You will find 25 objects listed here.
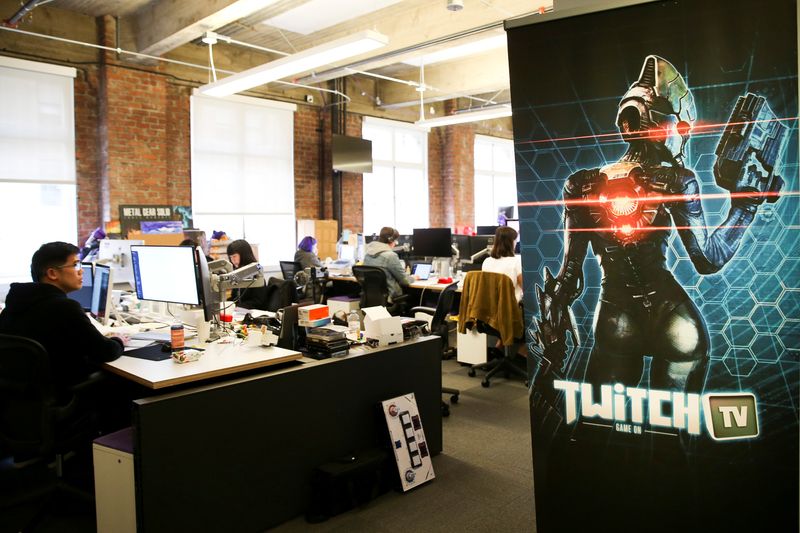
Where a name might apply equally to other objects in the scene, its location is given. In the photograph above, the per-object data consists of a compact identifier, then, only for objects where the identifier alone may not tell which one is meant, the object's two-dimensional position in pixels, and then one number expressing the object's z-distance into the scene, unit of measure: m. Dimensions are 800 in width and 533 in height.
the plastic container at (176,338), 2.79
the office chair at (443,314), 4.09
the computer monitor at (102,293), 3.29
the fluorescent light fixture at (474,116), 7.66
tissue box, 2.90
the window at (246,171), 7.43
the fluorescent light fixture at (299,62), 4.56
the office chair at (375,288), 5.65
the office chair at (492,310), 4.47
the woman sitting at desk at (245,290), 4.44
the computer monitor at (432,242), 6.52
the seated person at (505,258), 4.56
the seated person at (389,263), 5.75
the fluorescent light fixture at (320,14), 6.37
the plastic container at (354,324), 3.25
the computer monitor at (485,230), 8.01
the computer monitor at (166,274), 3.11
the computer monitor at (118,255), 4.17
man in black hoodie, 2.51
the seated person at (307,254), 6.82
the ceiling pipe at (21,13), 5.19
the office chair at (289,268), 6.84
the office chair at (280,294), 4.49
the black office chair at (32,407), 2.34
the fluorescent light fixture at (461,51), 7.50
